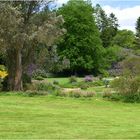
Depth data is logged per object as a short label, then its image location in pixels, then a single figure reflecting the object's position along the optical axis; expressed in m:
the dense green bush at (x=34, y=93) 26.92
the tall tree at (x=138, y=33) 98.06
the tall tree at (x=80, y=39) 73.38
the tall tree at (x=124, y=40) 98.94
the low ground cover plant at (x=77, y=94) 26.02
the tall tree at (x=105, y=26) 99.93
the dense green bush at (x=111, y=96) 24.92
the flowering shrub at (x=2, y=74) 28.88
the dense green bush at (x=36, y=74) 41.38
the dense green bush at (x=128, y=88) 24.61
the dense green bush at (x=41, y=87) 31.86
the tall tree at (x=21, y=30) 30.31
